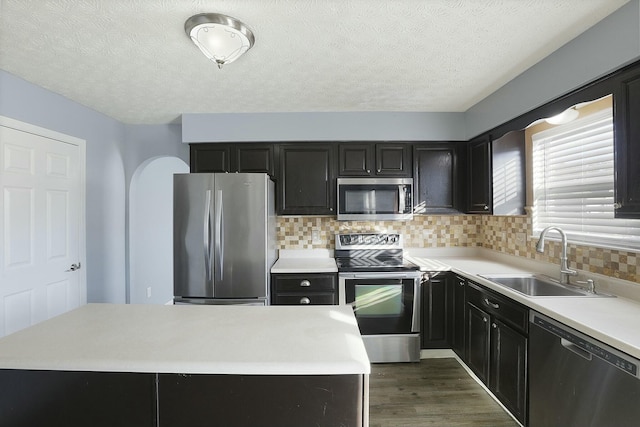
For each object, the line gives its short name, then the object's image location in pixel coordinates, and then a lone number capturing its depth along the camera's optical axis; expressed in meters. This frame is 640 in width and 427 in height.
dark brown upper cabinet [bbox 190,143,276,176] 3.00
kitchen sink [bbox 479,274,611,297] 2.09
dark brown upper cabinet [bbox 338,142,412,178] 3.03
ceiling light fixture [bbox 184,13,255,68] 1.48
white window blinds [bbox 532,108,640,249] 1.92
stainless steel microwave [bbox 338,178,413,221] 2.94
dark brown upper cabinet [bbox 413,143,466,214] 3.04
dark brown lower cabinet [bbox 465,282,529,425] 1.82
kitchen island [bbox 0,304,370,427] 0.99
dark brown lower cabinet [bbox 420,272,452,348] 2.77
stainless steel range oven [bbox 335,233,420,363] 2.71
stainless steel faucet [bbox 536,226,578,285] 2.03
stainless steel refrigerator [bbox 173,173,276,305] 2.51
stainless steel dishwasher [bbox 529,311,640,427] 1.21
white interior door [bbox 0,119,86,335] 2.16
